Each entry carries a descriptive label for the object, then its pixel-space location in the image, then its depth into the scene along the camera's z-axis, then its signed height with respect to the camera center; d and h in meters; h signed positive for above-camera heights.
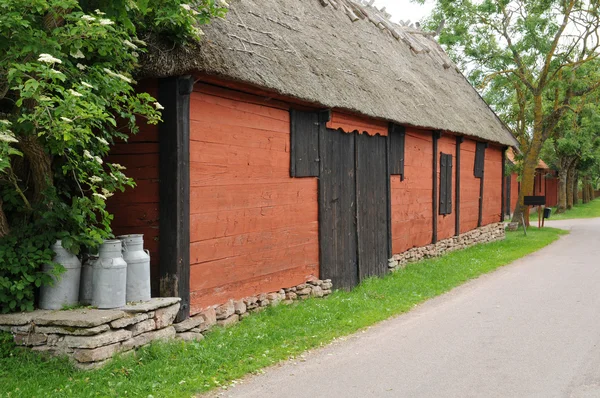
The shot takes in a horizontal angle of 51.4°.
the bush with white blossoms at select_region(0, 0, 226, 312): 4.62 +0.57
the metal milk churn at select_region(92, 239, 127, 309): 5.65 -0.88
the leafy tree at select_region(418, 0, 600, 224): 20.84 +4.45
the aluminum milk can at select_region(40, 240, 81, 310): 5.66 -0.95
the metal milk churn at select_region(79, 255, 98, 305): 5.89 -0.96
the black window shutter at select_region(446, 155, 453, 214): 15.43 -0.07
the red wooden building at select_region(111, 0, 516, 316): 6.66 +0.34
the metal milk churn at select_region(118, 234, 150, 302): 5.98 -0.84
